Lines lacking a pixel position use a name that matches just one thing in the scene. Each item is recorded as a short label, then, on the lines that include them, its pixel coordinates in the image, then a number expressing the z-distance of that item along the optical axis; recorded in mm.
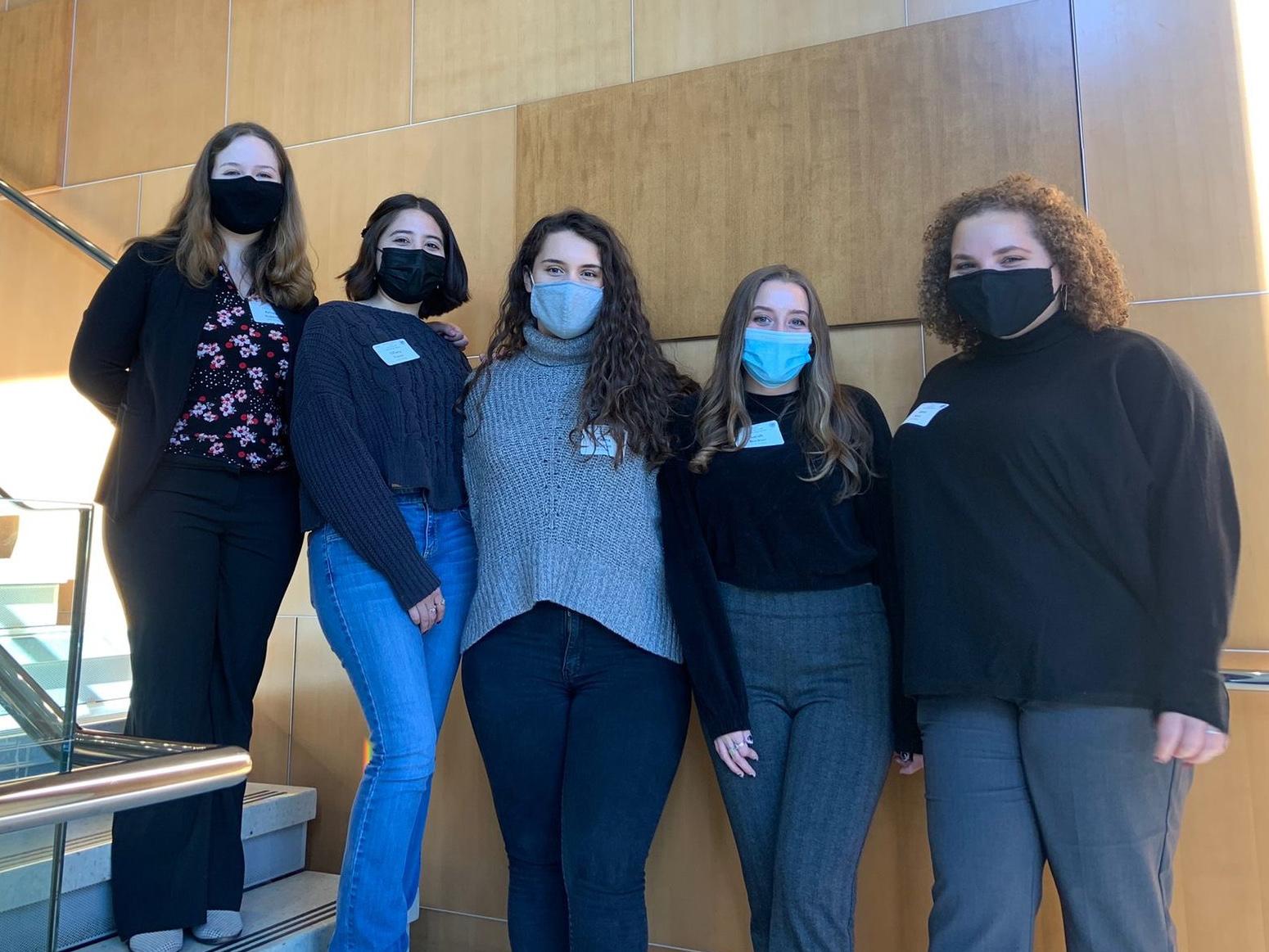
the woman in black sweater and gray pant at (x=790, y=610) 1653
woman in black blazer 1848
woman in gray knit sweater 1616
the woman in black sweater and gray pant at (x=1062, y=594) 1383
